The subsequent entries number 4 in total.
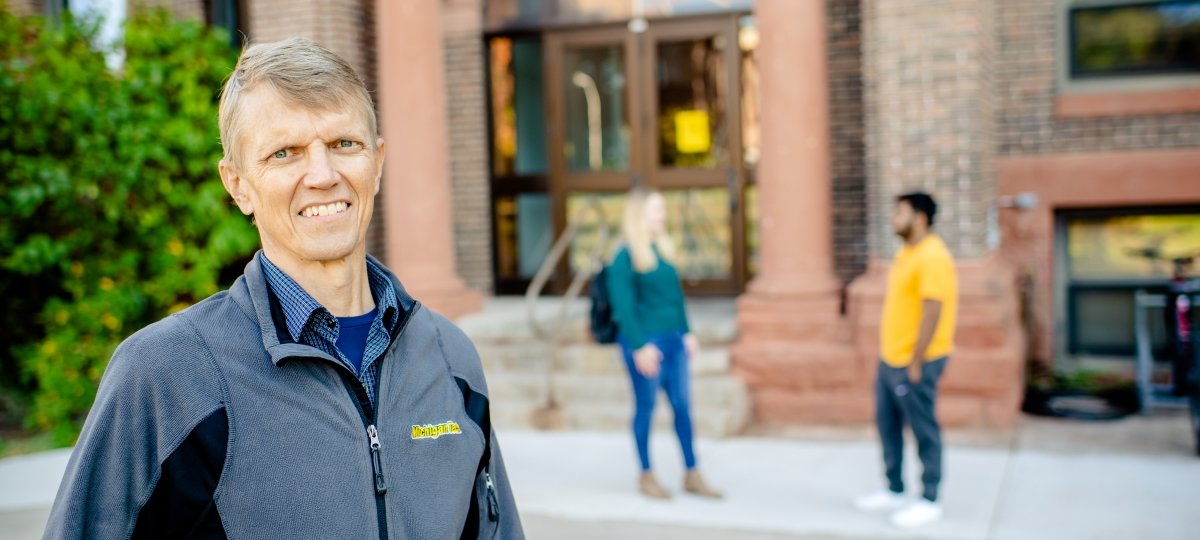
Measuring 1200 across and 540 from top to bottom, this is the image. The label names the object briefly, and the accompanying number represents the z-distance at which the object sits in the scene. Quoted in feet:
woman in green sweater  18.95
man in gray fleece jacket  5.11
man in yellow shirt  17.04
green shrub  27.22
